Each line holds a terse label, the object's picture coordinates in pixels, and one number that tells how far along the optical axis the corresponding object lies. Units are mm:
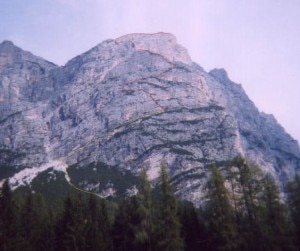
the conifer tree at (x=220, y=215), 47844
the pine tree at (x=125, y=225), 62084
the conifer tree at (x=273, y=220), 47375
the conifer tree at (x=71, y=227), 60469
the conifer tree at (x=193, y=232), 61062
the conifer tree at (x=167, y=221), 49375
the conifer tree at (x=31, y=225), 71688
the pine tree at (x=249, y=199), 49125
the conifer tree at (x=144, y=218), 53406
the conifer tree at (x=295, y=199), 60219
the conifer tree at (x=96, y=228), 63559
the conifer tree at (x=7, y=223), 56500
